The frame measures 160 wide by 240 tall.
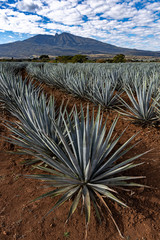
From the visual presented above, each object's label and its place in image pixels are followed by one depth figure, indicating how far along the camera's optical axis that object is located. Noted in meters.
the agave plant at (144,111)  2.96
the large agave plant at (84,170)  1.43
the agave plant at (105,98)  3.59
